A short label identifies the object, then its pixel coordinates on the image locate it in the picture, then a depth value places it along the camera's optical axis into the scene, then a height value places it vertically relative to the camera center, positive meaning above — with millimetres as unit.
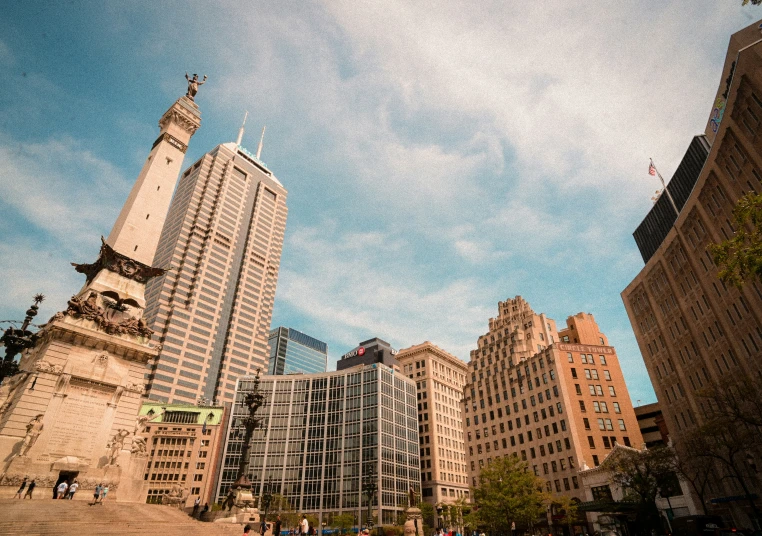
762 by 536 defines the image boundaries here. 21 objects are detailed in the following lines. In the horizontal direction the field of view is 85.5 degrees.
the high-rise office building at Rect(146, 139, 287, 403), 105938 +61689
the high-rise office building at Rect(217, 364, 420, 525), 82625 +14212
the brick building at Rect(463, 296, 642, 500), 58156 +15860
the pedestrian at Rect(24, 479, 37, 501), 22797 +1612
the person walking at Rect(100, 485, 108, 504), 24781 +1527
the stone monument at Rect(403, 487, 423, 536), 25312 -133
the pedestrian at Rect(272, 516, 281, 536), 24944 -504
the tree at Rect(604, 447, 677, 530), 36062 +2860
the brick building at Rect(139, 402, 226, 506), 86688 +13983
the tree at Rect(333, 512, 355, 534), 70500 -450
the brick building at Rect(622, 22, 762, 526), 33062 +21344
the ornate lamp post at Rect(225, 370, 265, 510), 25938 +2355
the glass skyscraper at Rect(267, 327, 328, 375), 189000 +66227
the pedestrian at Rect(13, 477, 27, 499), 22947 +1748
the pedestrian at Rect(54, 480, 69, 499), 23609 +1644
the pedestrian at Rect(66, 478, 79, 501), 24156 +1622
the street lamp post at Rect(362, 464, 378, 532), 30900 +2076
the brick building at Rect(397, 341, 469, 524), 98438 +22304
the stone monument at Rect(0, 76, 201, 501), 25219 +7623
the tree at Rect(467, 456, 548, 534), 44844 +1739
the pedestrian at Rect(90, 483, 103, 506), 23500 +1468
